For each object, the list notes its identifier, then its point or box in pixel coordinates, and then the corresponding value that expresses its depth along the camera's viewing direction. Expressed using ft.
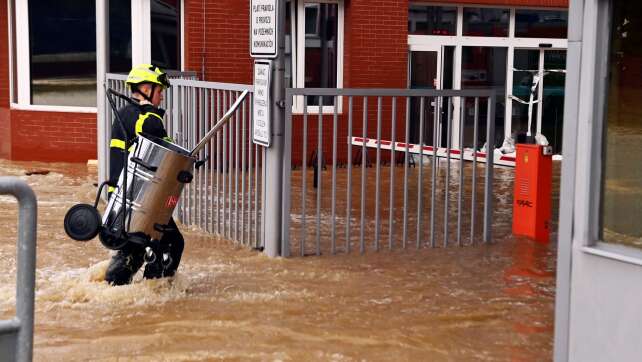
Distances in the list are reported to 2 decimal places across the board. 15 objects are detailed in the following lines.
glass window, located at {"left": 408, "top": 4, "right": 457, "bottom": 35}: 61.62
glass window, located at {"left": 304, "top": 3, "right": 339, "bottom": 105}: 58.85
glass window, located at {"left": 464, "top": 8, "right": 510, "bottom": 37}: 63.31
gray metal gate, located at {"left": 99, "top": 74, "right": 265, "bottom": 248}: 33.96
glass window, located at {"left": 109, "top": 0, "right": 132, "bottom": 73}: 55.88
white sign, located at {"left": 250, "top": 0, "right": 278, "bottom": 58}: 31.78
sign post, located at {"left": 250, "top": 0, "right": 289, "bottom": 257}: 31.81
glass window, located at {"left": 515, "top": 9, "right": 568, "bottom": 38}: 64.85
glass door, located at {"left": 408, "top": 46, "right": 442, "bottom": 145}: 62.03
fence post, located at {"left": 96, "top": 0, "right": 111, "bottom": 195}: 42.06
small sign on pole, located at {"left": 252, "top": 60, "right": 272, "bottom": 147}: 31.86
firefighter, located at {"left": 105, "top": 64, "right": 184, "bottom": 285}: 25.82
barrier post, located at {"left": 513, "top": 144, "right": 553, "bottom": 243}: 36.40
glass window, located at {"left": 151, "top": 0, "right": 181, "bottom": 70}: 56.18
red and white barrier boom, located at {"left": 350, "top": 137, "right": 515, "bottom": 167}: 36.03
